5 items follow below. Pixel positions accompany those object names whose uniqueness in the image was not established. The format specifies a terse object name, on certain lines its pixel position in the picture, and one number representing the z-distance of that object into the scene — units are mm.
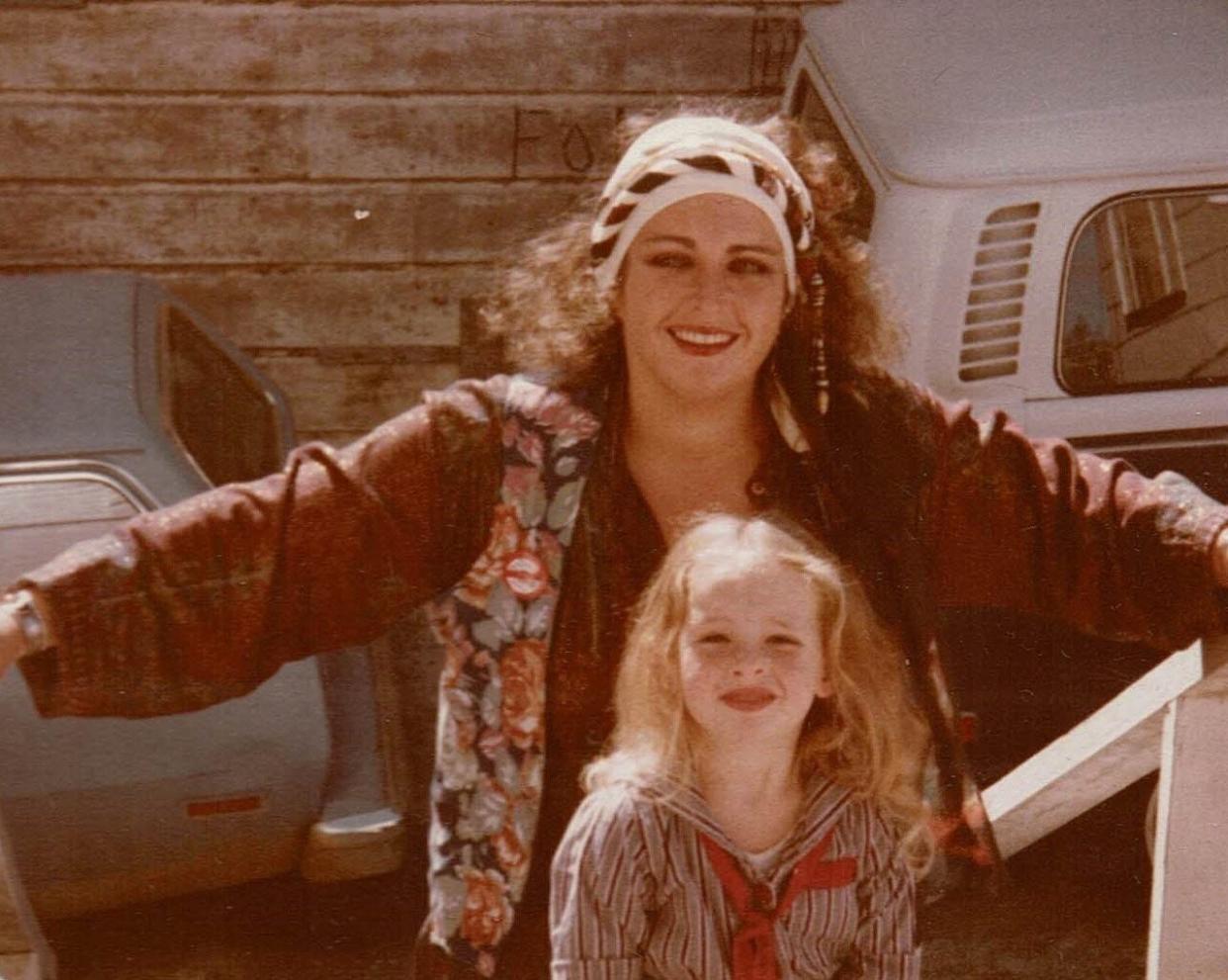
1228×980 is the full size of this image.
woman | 2080
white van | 4250
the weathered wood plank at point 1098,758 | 2237
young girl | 1959
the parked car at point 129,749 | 3748
